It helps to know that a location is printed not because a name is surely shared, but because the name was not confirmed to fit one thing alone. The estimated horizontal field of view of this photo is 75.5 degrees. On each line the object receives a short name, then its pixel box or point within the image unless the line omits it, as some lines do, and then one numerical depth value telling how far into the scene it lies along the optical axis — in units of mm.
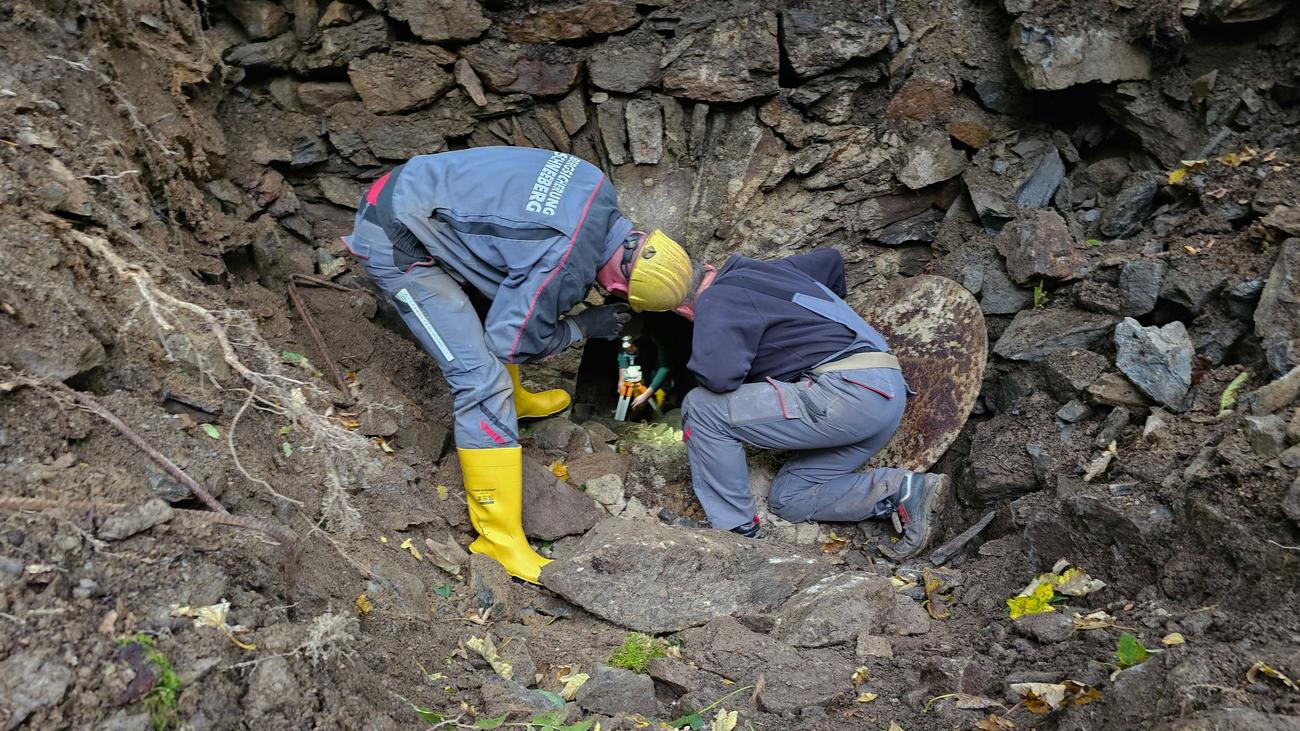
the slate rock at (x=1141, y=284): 3539
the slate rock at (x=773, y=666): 2393
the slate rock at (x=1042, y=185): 4367
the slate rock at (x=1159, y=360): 3197
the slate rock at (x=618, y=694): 2297
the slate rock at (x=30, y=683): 1464
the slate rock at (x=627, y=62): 4367
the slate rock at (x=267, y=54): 4195
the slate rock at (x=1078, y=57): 4039
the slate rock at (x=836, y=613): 2709
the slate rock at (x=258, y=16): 4191
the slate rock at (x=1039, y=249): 3949
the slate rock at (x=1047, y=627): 2418
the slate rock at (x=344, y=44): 4246
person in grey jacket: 3121
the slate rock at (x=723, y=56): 4324
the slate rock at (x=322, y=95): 4352
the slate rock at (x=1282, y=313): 2946
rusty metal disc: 3875
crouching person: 3451
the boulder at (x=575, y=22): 4293
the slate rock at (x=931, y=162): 4512
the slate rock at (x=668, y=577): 2938
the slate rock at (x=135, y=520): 1866
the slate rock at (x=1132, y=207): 3994
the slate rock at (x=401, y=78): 4297
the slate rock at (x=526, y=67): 4336
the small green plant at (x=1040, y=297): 3994
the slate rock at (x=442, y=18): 4195
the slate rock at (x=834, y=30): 4320
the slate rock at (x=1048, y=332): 3658
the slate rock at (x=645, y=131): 4457
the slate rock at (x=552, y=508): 3512
